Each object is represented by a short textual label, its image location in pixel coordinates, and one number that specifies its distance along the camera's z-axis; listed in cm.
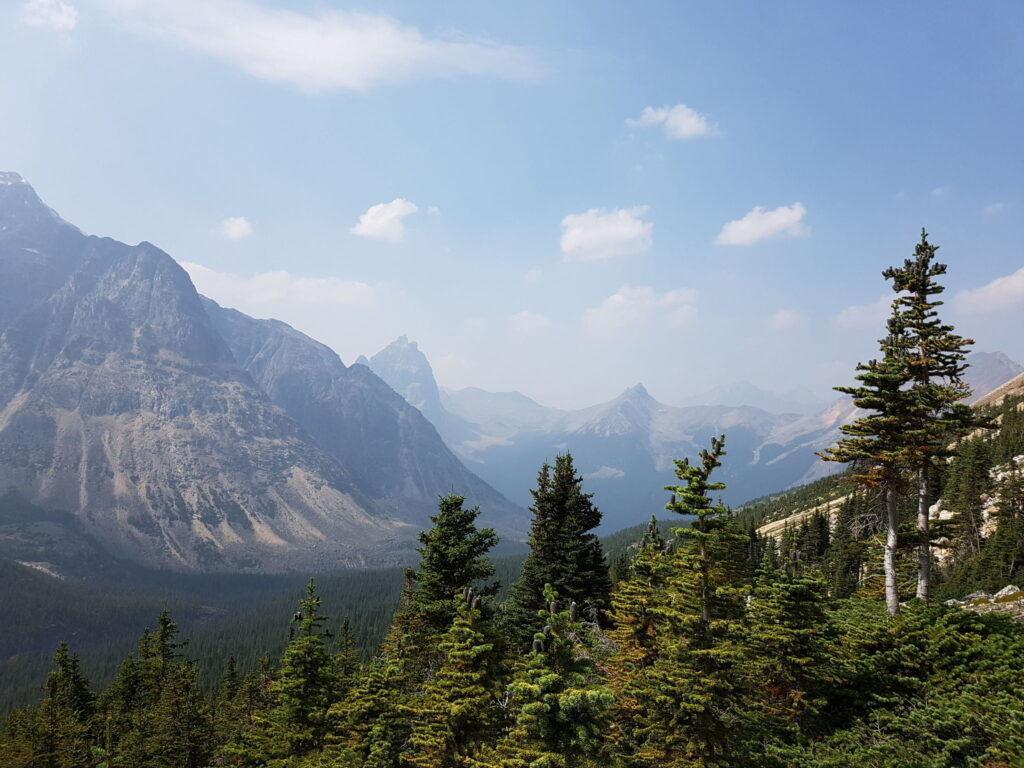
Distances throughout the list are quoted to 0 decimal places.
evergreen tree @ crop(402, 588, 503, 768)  2294
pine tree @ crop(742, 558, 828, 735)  2242
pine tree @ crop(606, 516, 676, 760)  2494
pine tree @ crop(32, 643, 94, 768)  4806
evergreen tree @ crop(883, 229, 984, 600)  2742
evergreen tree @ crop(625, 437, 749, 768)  2056
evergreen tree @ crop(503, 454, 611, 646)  4244
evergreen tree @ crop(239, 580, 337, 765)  2912
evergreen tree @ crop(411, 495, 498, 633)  2919
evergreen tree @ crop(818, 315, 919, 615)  2772
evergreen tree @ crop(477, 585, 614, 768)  1908
